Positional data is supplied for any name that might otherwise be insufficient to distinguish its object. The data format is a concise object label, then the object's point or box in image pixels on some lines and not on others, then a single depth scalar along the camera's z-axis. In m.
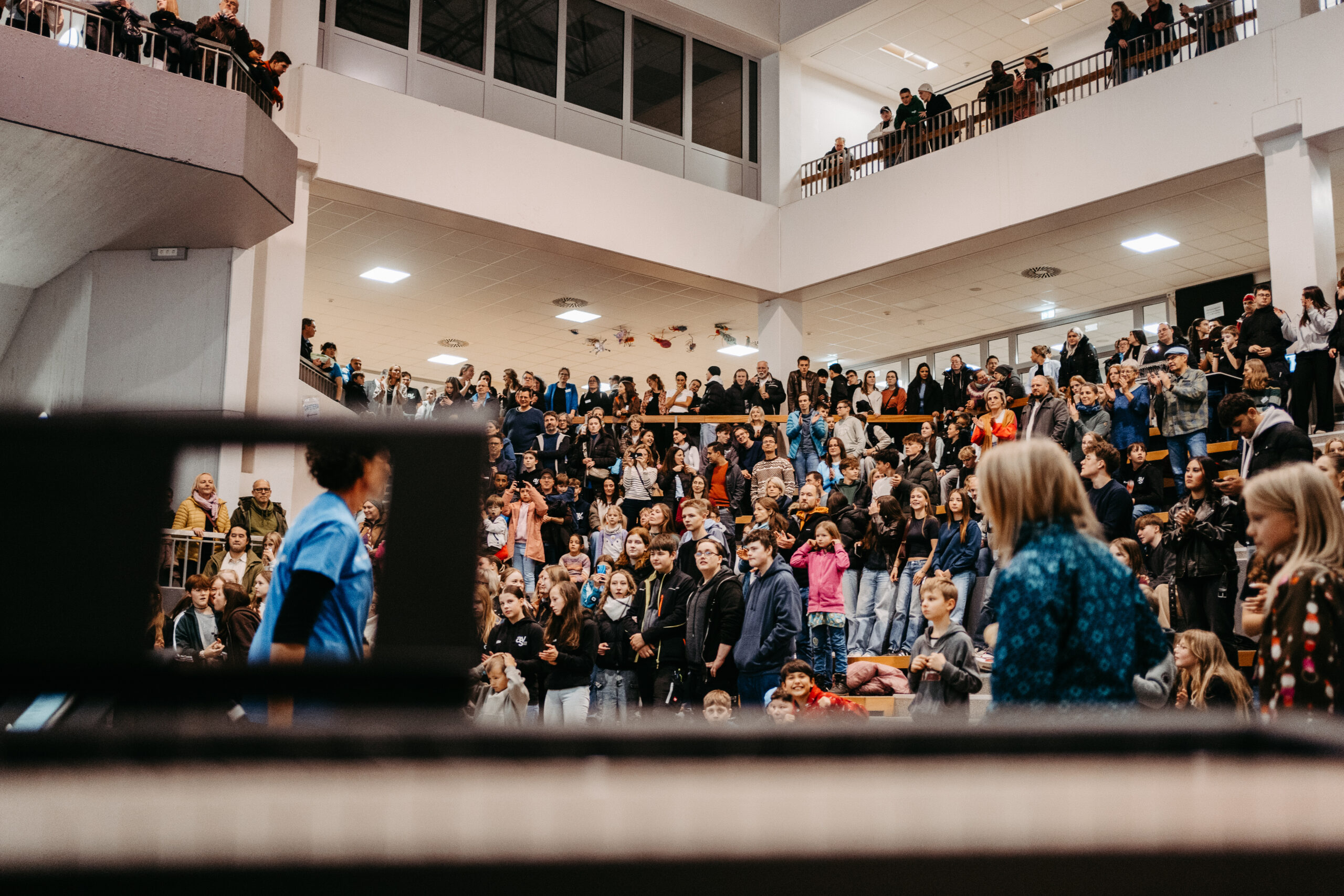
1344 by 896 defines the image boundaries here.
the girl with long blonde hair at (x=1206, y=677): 4.99
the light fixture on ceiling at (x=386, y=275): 17.05
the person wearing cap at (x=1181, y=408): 9.13
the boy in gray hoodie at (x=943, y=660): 5.64
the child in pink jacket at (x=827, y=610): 8.34
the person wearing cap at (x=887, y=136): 16.83
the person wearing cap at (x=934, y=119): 16.22
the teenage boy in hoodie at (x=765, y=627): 6.71
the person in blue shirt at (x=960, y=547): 8.29
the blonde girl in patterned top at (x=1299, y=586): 2.23
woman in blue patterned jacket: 2.12
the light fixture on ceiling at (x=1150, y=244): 15.60
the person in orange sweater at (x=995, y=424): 10.78
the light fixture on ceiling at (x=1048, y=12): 16.95
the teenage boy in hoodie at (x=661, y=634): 7.29
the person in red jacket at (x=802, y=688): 5.76
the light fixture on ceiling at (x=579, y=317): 18.98
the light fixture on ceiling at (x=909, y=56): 18.47
